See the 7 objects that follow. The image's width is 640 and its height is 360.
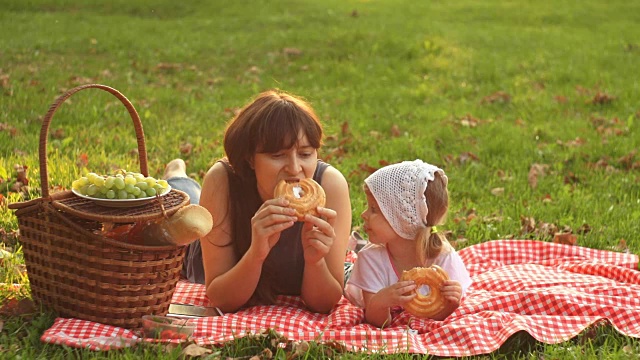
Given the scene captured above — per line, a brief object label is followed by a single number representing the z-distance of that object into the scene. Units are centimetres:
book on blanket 391
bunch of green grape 357
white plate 354
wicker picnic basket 352
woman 368
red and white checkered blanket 353
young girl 385
